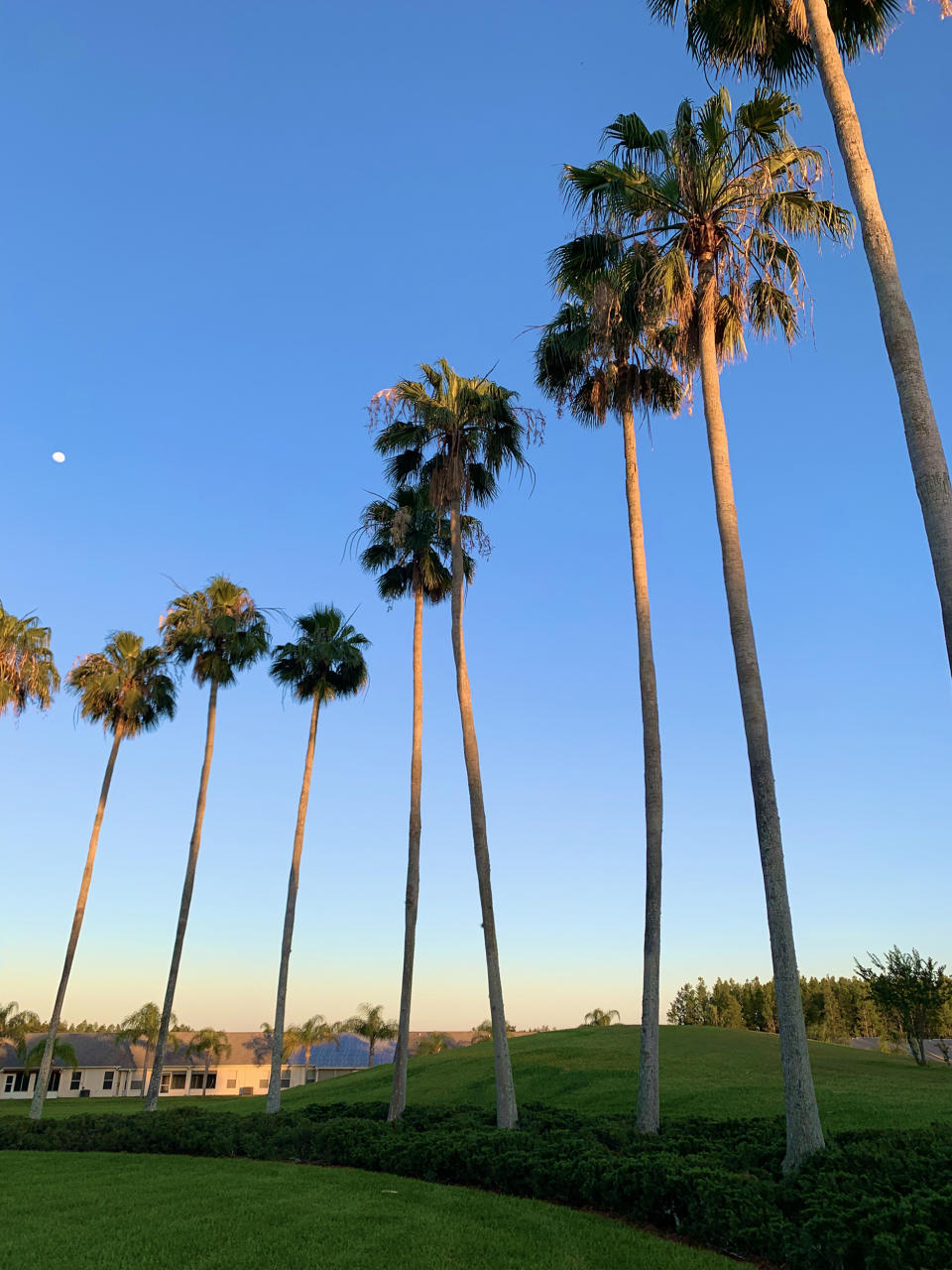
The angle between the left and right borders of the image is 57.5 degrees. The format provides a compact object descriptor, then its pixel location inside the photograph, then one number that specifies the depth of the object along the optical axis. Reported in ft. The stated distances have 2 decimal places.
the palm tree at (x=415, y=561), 86.53
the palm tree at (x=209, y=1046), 249.34
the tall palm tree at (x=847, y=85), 30.25
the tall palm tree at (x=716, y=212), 53.47
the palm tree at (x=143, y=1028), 252.01
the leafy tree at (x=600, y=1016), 291.17
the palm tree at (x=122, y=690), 122.11
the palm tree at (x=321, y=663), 110.42
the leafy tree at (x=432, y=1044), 283.38
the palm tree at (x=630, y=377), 56.44
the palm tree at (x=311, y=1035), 277.64
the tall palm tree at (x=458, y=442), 76.13
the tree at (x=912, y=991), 130.52
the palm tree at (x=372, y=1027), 287.89
